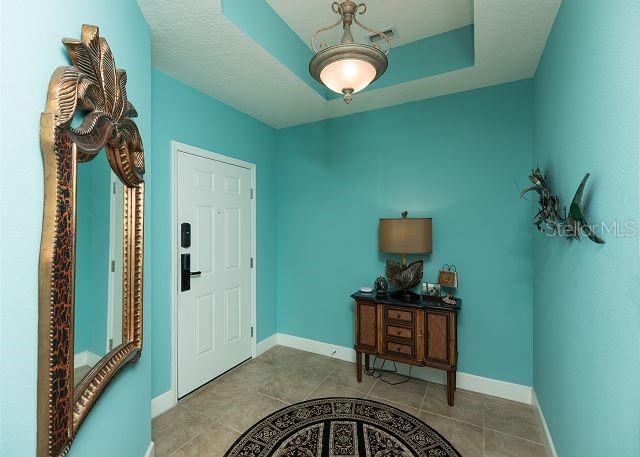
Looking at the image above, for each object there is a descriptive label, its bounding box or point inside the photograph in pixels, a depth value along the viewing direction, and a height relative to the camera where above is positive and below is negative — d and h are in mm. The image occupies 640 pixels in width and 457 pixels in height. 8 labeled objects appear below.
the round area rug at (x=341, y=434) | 1849 -1372
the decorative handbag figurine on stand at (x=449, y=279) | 2517 -433
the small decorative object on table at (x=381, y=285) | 2727 -524
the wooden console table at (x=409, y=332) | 2338 -858
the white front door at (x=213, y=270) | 2496 -390
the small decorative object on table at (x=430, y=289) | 2588 -539
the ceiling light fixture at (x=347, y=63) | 1318 +761
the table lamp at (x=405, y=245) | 2479 -140
